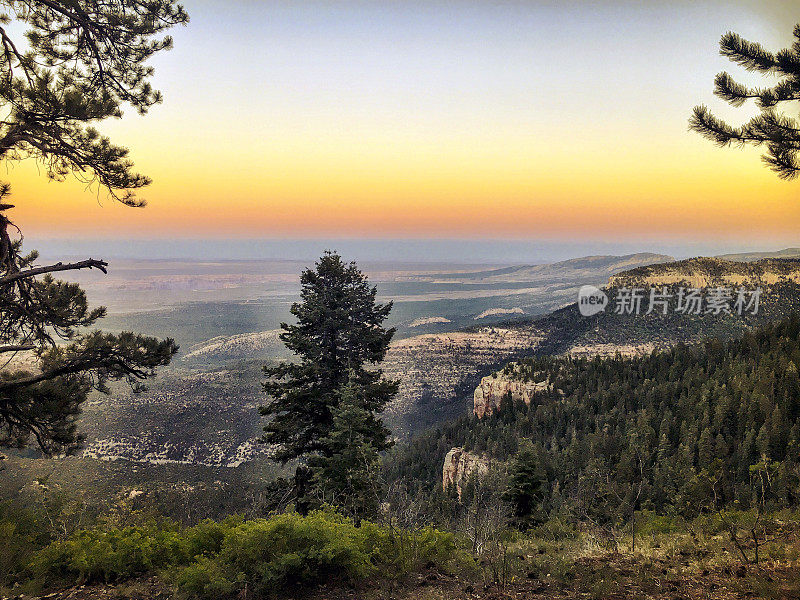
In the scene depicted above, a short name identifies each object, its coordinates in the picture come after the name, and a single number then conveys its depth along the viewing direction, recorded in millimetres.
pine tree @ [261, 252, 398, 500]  12773
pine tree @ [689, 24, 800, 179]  7004
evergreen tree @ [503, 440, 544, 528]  18719
